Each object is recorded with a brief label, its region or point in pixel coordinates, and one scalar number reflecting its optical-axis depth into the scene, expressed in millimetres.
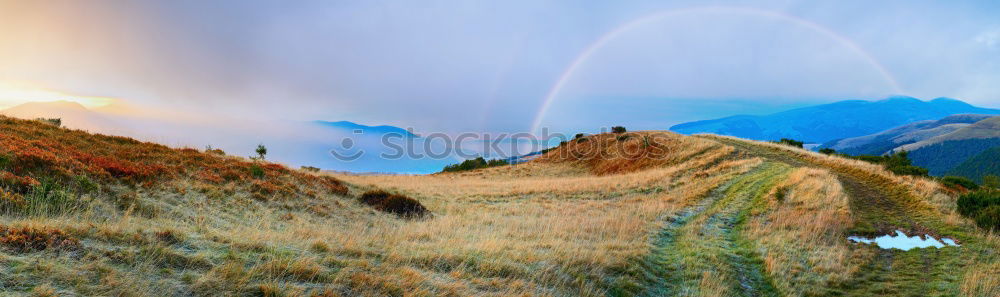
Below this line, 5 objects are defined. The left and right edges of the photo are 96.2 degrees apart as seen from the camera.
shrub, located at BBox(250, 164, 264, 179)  16953
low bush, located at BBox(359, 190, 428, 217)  17438
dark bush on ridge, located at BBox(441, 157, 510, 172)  65062
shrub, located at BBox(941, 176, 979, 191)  19095
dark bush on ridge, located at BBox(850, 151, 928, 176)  21812
